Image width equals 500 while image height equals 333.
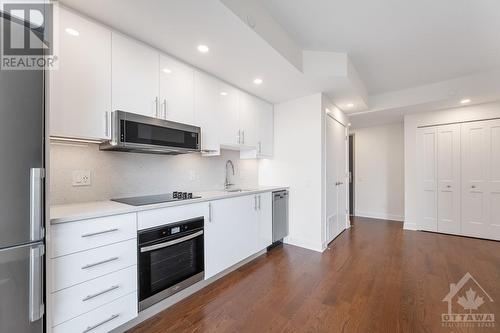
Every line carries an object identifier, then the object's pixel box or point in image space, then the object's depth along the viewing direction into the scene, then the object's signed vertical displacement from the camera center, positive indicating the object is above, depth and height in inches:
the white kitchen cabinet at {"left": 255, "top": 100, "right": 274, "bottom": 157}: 133.0 +25.0
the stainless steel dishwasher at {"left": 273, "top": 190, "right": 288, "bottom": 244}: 126.5 -30.0
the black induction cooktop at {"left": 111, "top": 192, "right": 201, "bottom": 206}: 70.9 -11.8
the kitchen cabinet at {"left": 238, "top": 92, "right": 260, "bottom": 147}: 119.4 +28.2
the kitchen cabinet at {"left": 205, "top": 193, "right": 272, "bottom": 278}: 87.7 -30.0
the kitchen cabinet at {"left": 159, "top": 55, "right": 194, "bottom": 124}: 82.1 +30.7
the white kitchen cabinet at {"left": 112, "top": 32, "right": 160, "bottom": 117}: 69.9 +31.2
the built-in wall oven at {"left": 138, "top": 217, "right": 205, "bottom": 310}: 66.1 -31.8
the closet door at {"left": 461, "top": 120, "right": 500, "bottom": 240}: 141.3 -9.0
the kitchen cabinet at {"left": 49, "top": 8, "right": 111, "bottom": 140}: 58.7 +24.8
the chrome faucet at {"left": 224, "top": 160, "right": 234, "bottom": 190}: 124.9 -6.5
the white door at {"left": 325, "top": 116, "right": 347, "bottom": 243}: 136.4 -8.4
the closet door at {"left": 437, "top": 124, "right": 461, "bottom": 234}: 154.4 -9.5
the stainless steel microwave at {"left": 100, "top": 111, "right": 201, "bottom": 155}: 67.4 +11.3
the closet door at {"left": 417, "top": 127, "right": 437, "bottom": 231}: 163.3 -8.6
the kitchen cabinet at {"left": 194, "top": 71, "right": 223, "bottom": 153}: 95.2 +26.4
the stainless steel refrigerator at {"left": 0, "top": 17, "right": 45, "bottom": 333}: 38.6 -6.3
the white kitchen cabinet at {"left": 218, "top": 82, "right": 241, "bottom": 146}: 107.0 +27.0
